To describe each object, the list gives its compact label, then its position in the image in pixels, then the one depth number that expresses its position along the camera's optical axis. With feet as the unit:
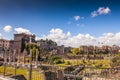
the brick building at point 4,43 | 170.47
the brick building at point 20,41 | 136.96
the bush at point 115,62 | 63.35
